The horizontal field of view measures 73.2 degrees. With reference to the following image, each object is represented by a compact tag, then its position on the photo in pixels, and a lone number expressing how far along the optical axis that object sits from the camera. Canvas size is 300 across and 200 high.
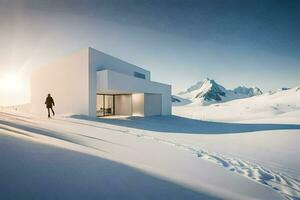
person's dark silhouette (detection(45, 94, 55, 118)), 13.27
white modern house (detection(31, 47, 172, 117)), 15.61
